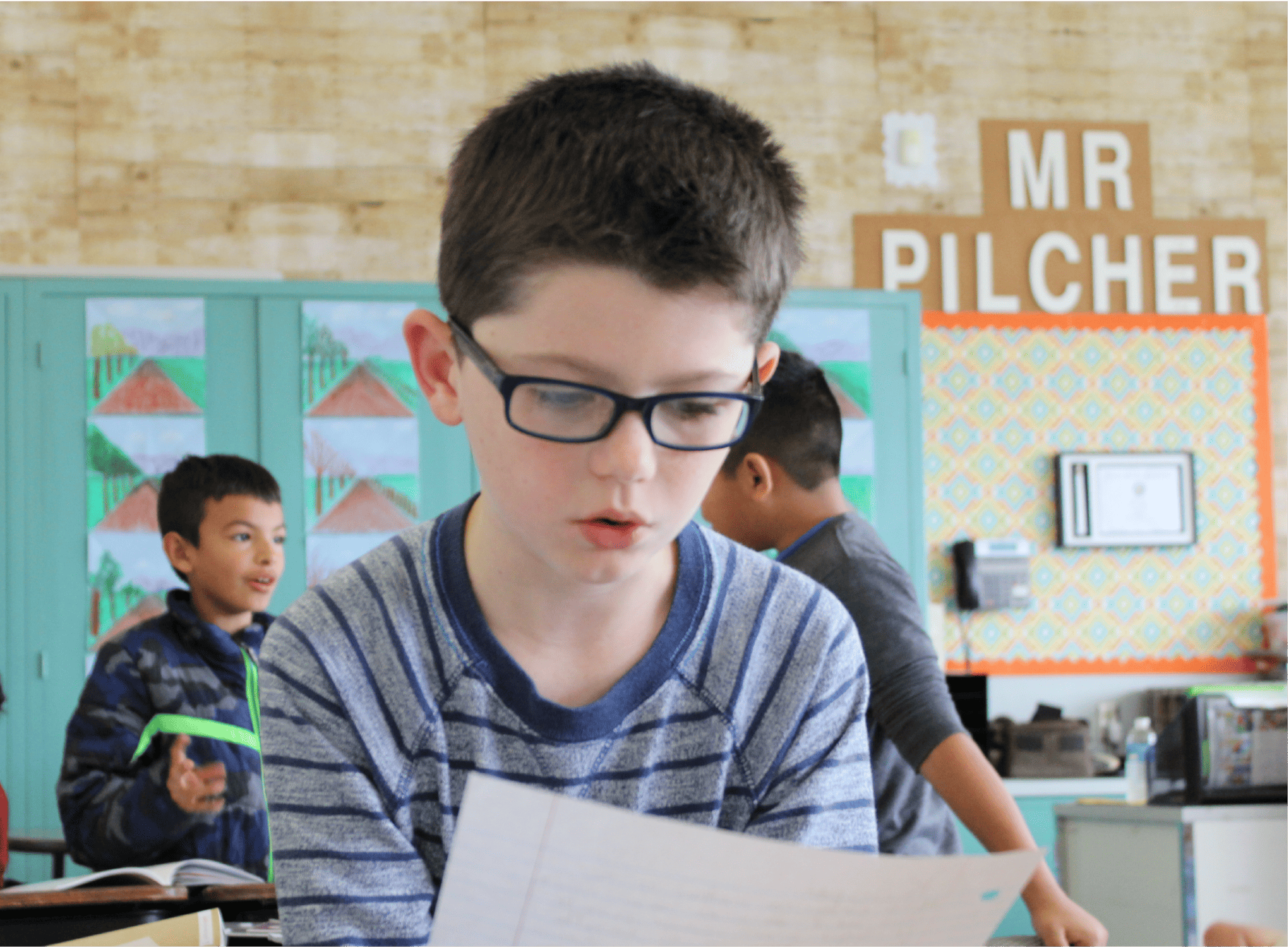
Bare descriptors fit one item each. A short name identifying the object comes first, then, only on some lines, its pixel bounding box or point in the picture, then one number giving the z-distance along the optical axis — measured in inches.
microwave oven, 105.0
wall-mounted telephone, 178.5
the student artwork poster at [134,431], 142.5
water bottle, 128.2
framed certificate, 185.2
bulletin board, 184.7
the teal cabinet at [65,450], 140.1
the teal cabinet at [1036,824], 149.7
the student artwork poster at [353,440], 147.1
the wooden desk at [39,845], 106.7
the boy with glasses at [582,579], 27.3
